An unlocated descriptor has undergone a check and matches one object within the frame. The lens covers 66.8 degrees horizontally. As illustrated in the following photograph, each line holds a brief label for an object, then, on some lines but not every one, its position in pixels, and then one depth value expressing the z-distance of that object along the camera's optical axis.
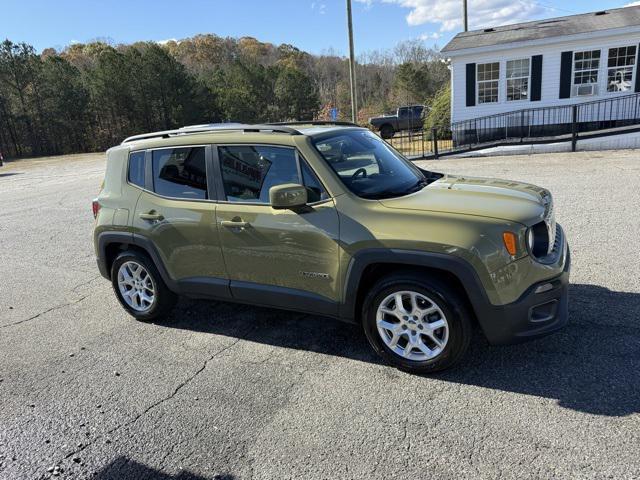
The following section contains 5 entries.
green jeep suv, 3.21
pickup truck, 28.64
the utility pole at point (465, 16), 27.17
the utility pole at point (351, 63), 20.14
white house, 17.20
